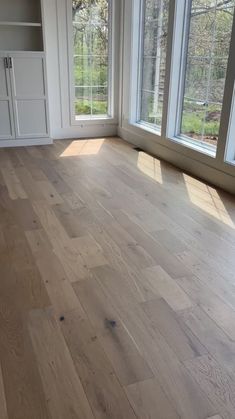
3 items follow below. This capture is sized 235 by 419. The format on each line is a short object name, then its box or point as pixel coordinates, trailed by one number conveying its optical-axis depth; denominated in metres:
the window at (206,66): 3.41
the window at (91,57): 4.98
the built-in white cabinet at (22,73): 4.54
